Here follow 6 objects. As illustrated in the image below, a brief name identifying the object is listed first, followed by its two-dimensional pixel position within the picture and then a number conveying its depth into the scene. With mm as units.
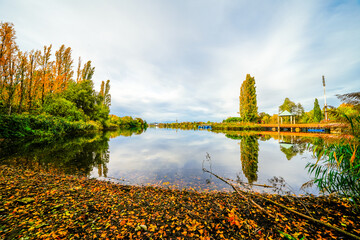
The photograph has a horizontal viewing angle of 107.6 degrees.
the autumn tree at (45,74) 22047
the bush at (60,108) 21125
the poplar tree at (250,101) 40219
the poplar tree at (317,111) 36828
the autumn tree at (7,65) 15141
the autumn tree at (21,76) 17427
